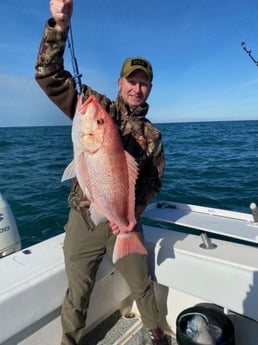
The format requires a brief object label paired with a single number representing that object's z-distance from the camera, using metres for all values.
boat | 2.28
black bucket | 2.54
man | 2.52
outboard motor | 3.08
